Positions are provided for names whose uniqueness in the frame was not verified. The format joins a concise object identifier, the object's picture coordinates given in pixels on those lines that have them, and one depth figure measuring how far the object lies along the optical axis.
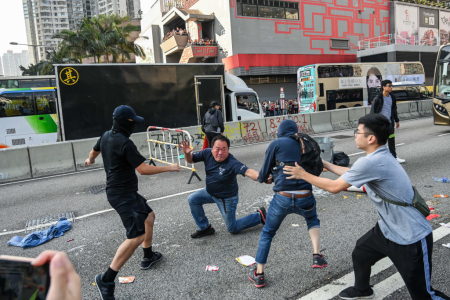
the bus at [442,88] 13.43
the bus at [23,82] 16.08
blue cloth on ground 4.85
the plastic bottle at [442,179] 6.93
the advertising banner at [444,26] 41.25
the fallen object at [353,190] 6.60
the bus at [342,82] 23.88
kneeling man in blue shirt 4.42
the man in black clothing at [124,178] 3.43
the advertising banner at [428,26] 39.47
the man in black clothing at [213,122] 9.85
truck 12.02
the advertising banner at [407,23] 38.38
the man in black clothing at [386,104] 7.62
